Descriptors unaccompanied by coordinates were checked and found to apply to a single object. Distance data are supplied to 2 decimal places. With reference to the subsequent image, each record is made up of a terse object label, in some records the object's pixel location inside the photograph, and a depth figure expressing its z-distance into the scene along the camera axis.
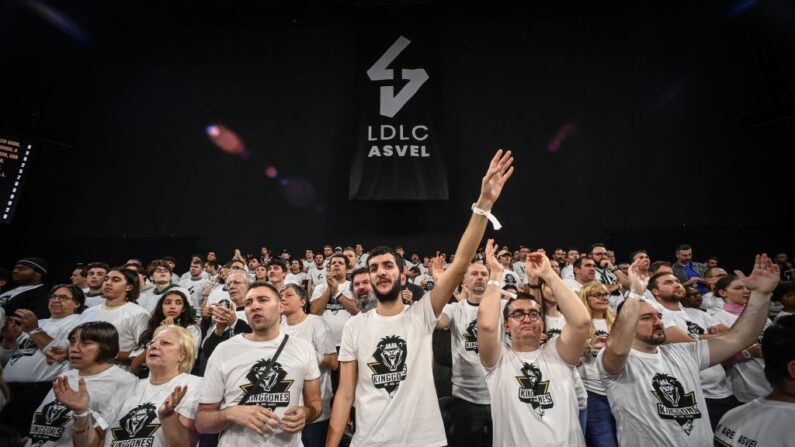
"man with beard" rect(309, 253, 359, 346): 3.75
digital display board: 7.03
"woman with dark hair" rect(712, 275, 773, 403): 2.79
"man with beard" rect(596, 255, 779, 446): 2.10
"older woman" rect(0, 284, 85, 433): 2.77
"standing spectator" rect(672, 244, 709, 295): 6.09
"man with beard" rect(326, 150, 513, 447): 1.93
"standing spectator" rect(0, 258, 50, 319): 3.84
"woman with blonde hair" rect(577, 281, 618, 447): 2.76
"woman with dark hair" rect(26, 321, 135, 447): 2.29
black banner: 8.71
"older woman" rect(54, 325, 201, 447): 1.98
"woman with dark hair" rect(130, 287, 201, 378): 3.15
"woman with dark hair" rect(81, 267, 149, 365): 3.19
